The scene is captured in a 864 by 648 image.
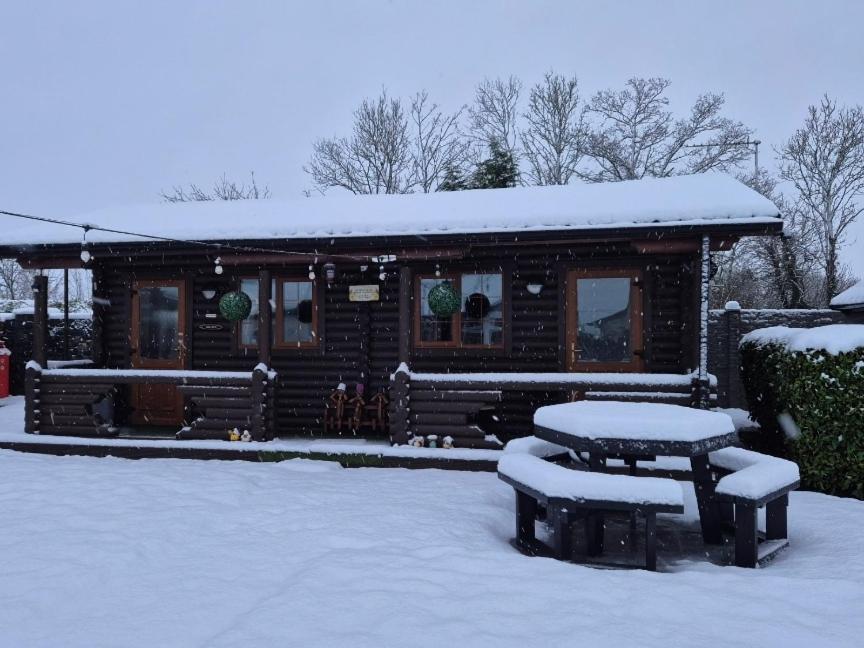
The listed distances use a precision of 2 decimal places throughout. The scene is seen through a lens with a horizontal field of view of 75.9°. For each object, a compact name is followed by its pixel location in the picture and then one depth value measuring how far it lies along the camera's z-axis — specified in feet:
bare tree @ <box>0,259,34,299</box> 151.64
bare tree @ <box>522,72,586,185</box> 77.56
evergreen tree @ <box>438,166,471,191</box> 70.08
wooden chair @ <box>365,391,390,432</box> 27.86
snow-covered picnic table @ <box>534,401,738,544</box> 13.99
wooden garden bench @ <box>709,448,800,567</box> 13.20
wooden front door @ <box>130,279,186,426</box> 30.83
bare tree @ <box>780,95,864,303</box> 70.03
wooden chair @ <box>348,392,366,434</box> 27.93
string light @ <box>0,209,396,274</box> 23.89
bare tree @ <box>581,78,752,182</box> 74.43
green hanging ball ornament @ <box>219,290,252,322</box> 27.37
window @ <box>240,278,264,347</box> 30.40
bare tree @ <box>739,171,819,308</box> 69.15
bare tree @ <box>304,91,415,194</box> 82.99
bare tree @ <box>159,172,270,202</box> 101.60
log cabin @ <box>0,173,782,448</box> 23.50
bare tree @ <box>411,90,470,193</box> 84.48
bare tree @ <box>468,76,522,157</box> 83.82
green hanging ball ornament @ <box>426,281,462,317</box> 26.14
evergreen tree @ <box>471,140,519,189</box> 66.85
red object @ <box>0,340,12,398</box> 42.45
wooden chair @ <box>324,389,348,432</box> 28.30
